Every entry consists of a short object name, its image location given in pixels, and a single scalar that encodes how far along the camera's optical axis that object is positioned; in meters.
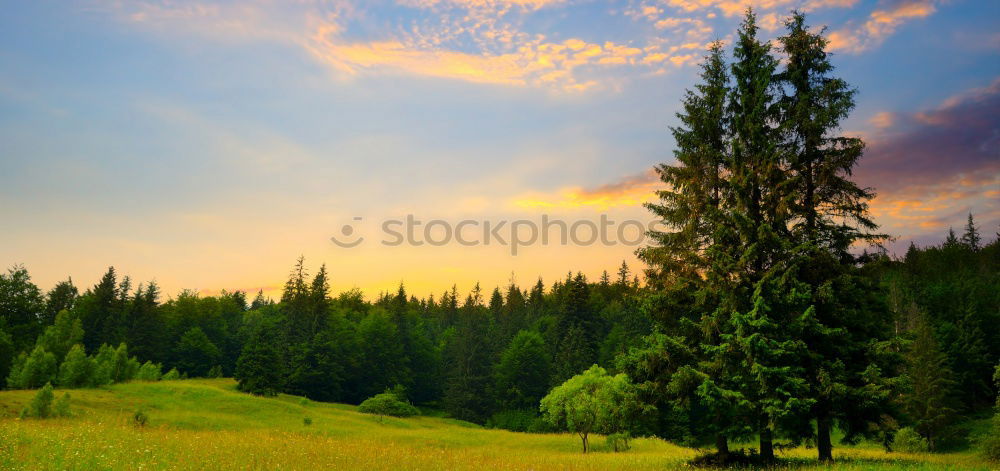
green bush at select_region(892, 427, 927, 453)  44.22
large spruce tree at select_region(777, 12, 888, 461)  18.95
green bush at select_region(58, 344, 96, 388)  46.97
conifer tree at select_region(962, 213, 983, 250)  149.88
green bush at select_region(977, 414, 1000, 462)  30.80
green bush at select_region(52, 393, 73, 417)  31.78
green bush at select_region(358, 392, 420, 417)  63.97
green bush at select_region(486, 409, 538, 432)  78.50
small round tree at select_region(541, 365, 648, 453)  40.44
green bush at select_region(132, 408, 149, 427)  30.97
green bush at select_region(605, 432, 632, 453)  40.50
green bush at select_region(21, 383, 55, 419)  29.78
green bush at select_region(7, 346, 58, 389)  46.88
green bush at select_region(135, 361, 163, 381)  61.74
